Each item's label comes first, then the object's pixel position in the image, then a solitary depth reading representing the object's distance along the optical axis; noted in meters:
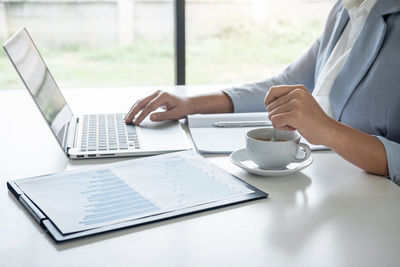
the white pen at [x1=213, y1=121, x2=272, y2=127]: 1.33
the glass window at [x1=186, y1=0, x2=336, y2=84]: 6.13
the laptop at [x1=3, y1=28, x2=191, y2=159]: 1.14
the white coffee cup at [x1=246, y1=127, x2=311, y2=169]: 1.03
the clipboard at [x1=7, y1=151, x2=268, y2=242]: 0.82
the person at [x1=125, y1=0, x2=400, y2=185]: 1.07
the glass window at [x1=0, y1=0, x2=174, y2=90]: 5.83
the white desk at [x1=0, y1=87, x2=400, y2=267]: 0.76
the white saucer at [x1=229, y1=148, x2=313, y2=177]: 1.03
